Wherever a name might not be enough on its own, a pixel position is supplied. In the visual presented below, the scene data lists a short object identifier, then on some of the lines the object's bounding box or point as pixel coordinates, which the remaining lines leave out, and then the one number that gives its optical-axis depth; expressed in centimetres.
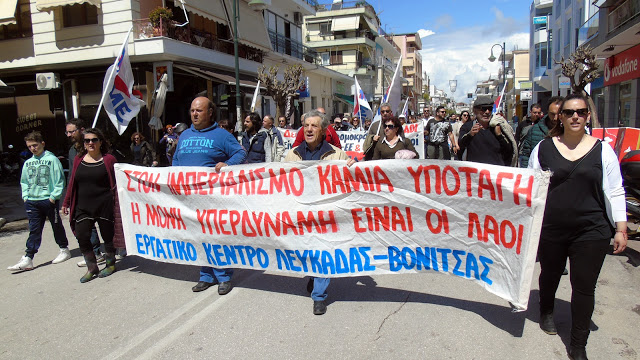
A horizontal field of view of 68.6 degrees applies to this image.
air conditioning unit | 1673
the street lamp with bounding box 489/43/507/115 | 3662
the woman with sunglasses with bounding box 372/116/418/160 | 552
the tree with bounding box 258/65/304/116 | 1914
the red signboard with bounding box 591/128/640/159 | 769
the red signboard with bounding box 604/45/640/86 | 1700
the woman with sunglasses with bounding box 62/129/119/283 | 521
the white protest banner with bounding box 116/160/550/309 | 354
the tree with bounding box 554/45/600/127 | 842
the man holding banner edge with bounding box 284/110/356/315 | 417
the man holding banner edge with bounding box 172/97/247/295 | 471
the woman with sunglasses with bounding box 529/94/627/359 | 314
